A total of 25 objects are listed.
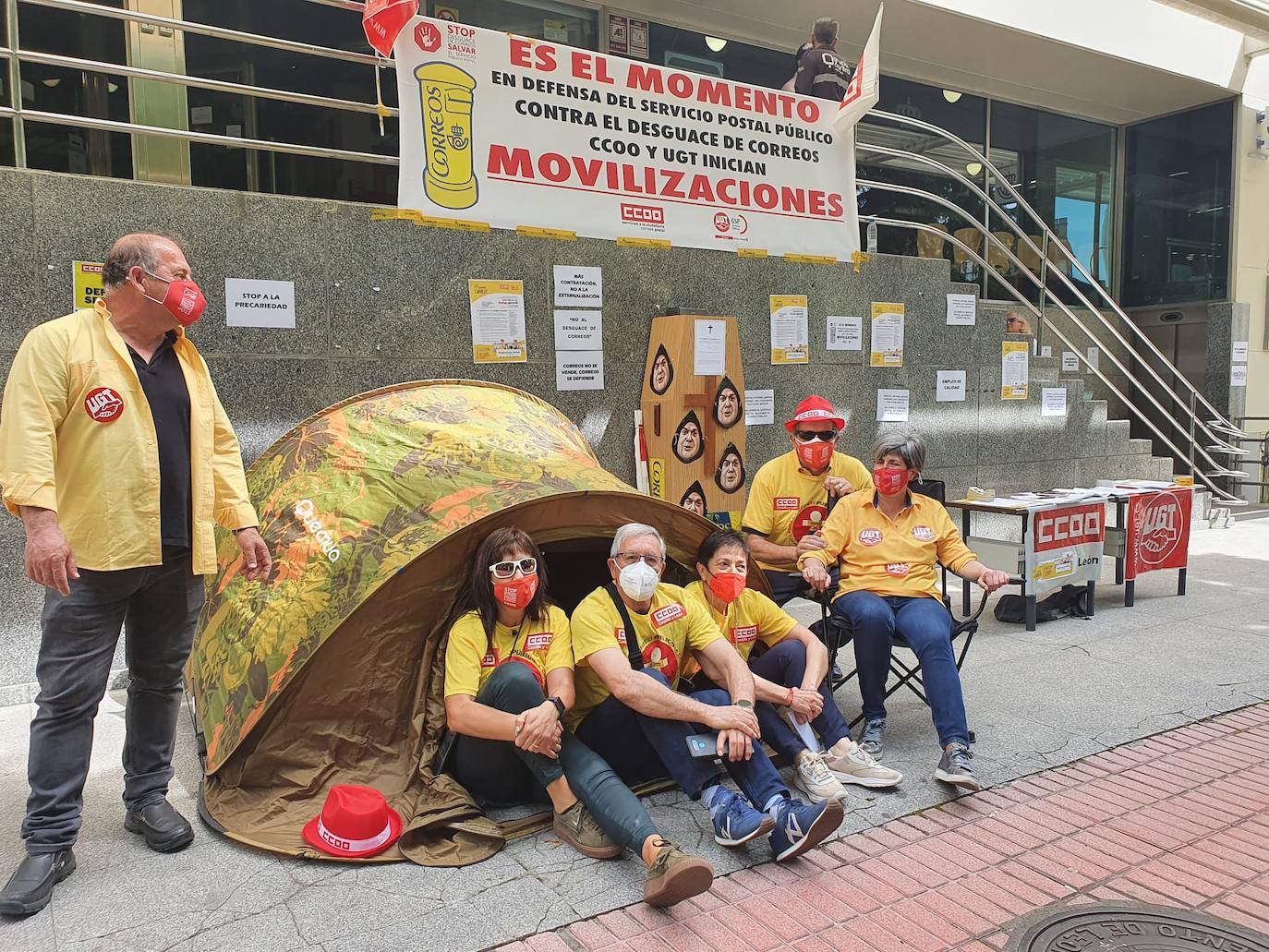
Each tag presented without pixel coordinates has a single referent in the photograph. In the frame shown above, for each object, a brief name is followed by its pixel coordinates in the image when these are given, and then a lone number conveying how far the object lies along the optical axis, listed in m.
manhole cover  2.62
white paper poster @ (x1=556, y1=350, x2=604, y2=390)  6.17
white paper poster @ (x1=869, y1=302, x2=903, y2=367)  7.64
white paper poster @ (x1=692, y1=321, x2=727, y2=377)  6.23
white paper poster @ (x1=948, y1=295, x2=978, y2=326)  8.13
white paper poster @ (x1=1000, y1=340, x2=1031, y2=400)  8.52
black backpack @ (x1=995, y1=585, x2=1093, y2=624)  6.26
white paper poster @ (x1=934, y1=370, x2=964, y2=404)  8.12
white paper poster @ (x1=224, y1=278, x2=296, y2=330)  5.11
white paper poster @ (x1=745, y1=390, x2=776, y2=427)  6.93
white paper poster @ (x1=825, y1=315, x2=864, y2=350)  7.38
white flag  6.75
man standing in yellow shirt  2.68
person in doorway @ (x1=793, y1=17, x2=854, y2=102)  7.47
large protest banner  5.61
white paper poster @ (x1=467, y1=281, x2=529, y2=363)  5.84
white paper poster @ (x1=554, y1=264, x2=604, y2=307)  6.12
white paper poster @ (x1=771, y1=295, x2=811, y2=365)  7.07
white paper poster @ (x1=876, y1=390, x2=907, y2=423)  7.70
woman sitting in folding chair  3.85
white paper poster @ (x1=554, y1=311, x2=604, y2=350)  6.16
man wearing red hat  4.71
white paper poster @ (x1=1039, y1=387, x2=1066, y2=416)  8.88
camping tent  3.27
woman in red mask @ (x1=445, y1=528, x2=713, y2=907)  3.04
